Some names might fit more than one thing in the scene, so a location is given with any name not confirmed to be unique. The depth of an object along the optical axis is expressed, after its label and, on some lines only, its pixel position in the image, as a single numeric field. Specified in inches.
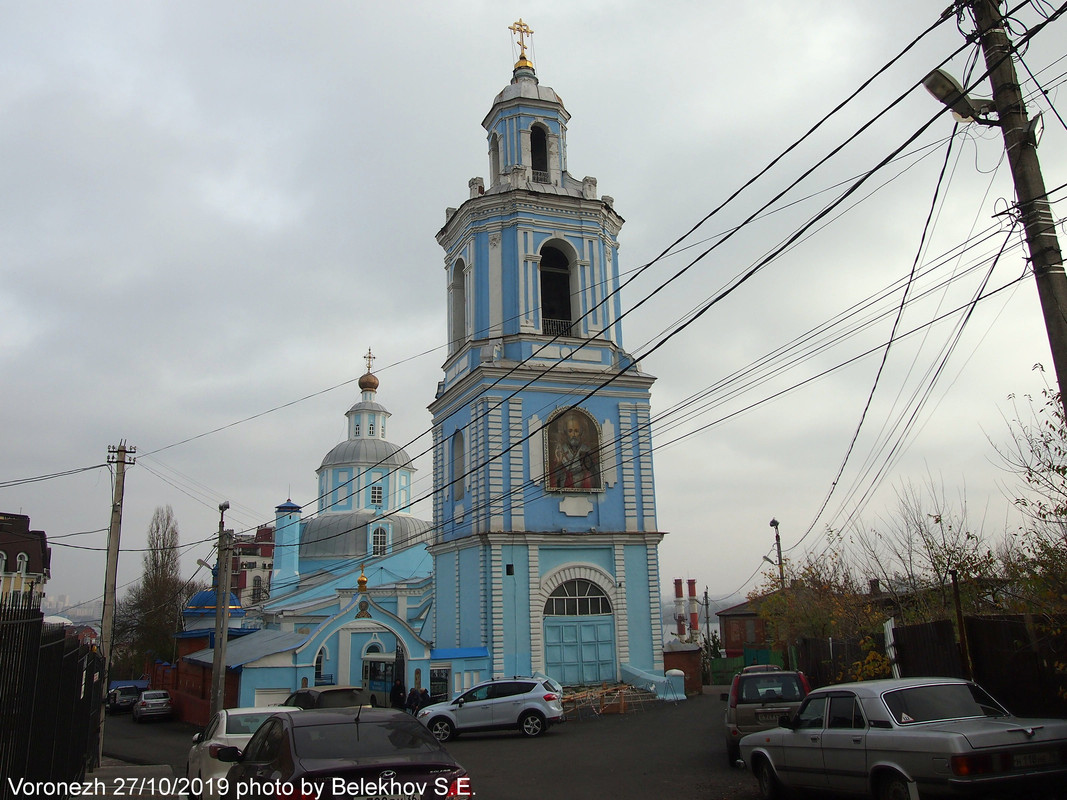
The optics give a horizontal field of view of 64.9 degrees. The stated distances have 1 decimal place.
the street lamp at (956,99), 324.5
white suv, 779.4
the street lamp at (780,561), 1294.7
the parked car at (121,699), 1647.4
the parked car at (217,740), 414.9
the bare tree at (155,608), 2377.0
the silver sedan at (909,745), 301.6
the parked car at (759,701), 536.7
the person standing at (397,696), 991.6
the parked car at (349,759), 252.1
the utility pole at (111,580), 912.9
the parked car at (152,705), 1357.0
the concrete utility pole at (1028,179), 295.6
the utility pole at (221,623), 916.0
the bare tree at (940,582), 497.7
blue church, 1059.9
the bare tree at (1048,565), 351.6
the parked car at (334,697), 645.1
